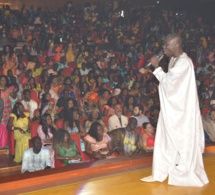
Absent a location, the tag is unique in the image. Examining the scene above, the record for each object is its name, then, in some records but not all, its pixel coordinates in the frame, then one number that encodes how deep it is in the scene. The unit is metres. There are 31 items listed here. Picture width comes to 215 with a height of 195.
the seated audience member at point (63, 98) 5.97
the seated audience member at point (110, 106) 6.19
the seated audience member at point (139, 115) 5.86
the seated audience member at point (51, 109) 5.63
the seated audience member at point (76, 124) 5.48
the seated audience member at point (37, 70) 7.60
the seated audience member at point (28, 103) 5.93
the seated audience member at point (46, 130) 4.93
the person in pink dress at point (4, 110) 5.43
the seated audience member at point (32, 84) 6.69
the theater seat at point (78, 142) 4.91
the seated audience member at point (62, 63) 8.23
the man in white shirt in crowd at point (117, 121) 5.71
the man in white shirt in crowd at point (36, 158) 4.43
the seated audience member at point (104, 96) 6.64
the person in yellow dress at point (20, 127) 5.02
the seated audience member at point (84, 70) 8.24
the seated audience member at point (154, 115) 6.02
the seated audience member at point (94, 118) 5.61
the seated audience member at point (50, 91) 6.72
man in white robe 3.10
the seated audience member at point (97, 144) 4.86
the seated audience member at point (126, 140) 5.12
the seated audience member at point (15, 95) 6.01
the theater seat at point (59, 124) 5.41
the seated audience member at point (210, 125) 5.79
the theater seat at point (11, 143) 5.23
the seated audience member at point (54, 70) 7.52
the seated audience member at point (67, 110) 5.54
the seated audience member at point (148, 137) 5.32
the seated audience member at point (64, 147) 4.73
